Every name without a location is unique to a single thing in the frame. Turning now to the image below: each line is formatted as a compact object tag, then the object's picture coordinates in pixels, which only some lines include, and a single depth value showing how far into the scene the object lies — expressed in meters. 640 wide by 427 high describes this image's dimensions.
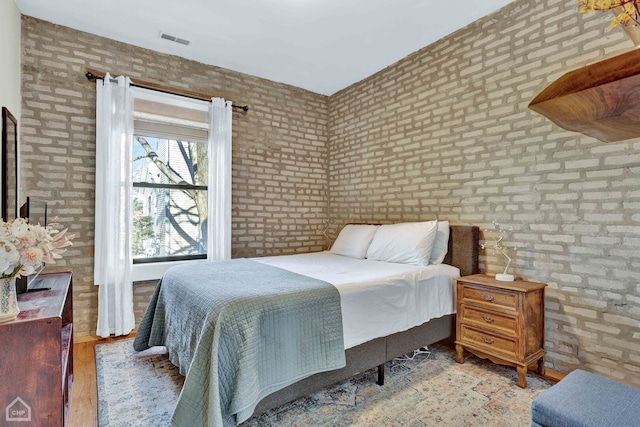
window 3.41
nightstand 2.22
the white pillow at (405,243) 2.85
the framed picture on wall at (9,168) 2.17
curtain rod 3.06
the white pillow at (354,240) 3.45
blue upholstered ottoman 1.19
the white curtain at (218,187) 3.61
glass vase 1.44
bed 1.58
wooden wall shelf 0.42
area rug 1.86
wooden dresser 1.39
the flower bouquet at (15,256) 1.41
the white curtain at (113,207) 3.01
